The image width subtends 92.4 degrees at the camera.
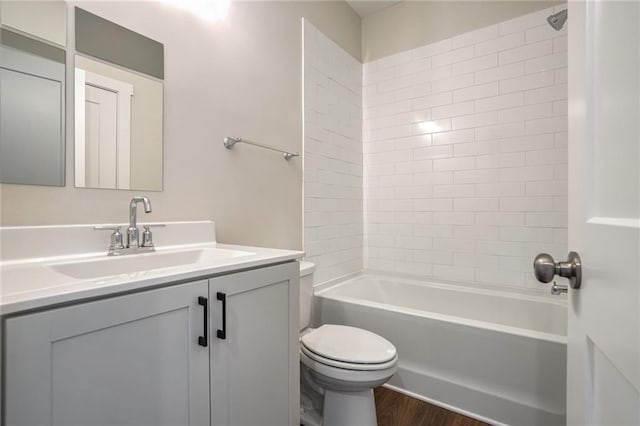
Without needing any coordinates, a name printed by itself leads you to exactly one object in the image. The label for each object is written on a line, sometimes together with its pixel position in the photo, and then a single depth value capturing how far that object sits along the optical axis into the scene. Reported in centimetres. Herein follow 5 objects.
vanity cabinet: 54
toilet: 128
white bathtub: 144
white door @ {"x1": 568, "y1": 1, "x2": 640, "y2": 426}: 38
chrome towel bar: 155
